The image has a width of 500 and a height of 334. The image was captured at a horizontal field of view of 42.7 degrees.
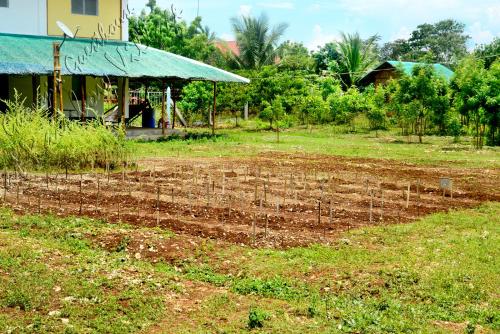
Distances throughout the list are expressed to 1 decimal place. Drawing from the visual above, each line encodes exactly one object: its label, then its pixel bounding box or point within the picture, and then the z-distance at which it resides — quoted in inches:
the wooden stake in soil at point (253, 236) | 287.9
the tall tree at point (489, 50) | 1463.8
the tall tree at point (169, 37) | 1595.7
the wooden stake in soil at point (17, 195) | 361.1
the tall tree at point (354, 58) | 1476.4
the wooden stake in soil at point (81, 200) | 337.1
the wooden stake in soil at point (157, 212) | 318.7
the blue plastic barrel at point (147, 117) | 954.1
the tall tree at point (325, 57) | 1612.2
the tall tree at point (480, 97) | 802.8
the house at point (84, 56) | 768.9
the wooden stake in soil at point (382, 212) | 346.3
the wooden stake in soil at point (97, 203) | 347.9
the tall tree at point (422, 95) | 913.5
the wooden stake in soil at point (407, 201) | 382.7
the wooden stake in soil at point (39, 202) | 339.4
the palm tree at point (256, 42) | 1513.3
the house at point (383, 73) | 1360.7
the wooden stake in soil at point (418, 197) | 374.4
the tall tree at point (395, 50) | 2268.9
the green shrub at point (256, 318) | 193.5
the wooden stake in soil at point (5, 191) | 366.6
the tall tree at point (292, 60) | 1505.9
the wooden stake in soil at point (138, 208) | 335.4
